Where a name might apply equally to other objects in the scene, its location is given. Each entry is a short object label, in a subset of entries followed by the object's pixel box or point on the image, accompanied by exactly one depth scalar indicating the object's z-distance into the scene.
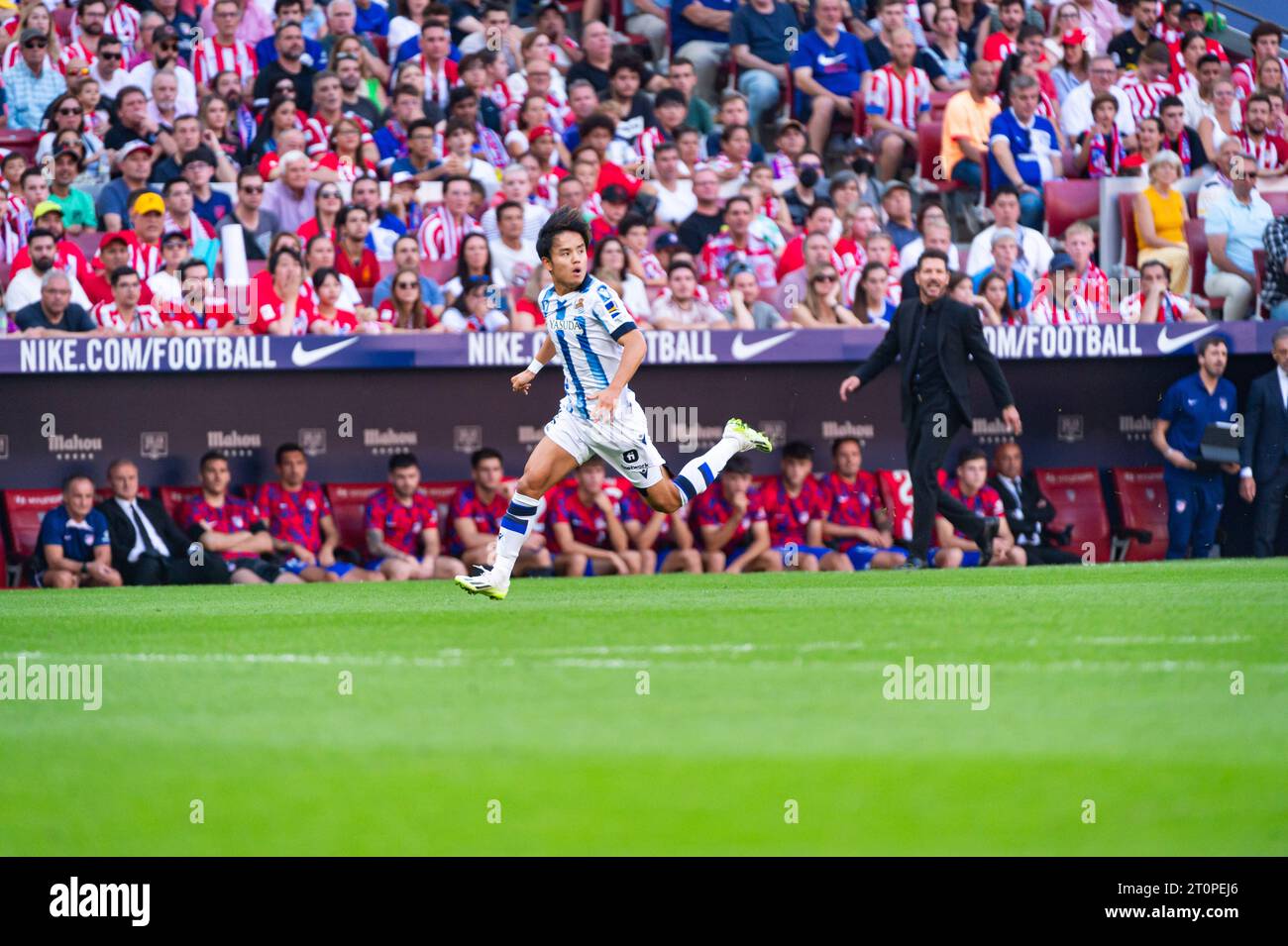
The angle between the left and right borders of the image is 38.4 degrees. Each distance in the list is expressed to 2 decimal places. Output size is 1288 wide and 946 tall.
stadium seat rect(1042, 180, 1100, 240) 15.91
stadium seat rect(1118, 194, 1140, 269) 15.51
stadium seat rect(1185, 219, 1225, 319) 15.43
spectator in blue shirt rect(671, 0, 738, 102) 17.38
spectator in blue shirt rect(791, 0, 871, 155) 16.98
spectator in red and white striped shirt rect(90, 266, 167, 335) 13.05
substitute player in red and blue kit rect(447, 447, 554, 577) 13.42
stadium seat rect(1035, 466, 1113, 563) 14.60
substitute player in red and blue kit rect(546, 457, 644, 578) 13.45
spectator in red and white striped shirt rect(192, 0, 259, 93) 15.78
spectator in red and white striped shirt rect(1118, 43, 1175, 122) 17.28
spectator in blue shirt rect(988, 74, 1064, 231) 16.05
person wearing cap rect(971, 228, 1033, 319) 14.71
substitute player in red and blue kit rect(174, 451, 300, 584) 13.04
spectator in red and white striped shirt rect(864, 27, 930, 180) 16.70
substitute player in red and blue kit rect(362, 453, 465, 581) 13.31
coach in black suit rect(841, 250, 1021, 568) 12.31
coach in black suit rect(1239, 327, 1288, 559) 13.94
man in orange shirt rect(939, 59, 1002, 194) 16.16
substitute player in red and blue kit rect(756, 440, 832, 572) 13.88
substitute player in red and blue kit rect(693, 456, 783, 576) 13.70
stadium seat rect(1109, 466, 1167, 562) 14.54
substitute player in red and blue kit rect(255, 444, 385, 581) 13.25
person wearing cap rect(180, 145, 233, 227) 14.31
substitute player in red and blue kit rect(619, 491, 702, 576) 13.59
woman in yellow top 15.31
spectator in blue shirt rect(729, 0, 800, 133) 17.09
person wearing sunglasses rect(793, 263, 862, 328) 14.09
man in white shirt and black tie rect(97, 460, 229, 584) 12.77
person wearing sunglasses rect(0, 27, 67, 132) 15.42
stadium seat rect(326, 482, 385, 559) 13.70
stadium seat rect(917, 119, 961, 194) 16.55
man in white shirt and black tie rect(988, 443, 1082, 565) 14.11
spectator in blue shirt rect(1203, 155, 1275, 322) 15.16
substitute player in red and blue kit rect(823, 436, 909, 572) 13.80
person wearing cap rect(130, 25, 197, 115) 15.42
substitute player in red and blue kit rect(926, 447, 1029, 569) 13.85
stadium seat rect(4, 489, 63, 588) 13.02
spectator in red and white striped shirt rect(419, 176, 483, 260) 14.36
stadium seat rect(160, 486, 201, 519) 13.47
